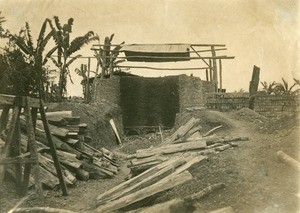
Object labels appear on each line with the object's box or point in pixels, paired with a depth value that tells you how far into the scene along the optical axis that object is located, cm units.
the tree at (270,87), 2950
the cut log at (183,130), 969
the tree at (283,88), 2899
